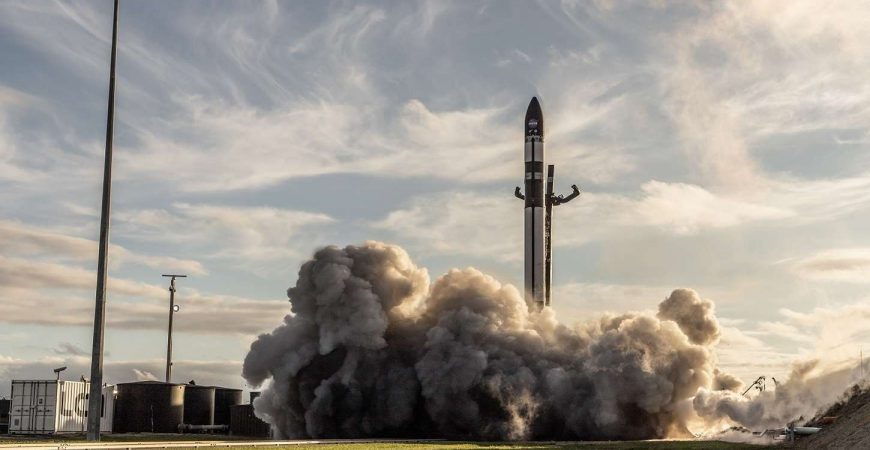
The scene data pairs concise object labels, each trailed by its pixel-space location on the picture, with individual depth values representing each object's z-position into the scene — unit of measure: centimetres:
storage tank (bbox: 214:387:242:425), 10288
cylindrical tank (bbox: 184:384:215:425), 9744
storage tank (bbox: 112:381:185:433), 9281
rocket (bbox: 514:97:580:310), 9238
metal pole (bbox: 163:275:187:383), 11106
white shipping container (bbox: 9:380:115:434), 8350
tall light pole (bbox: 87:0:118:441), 5200
